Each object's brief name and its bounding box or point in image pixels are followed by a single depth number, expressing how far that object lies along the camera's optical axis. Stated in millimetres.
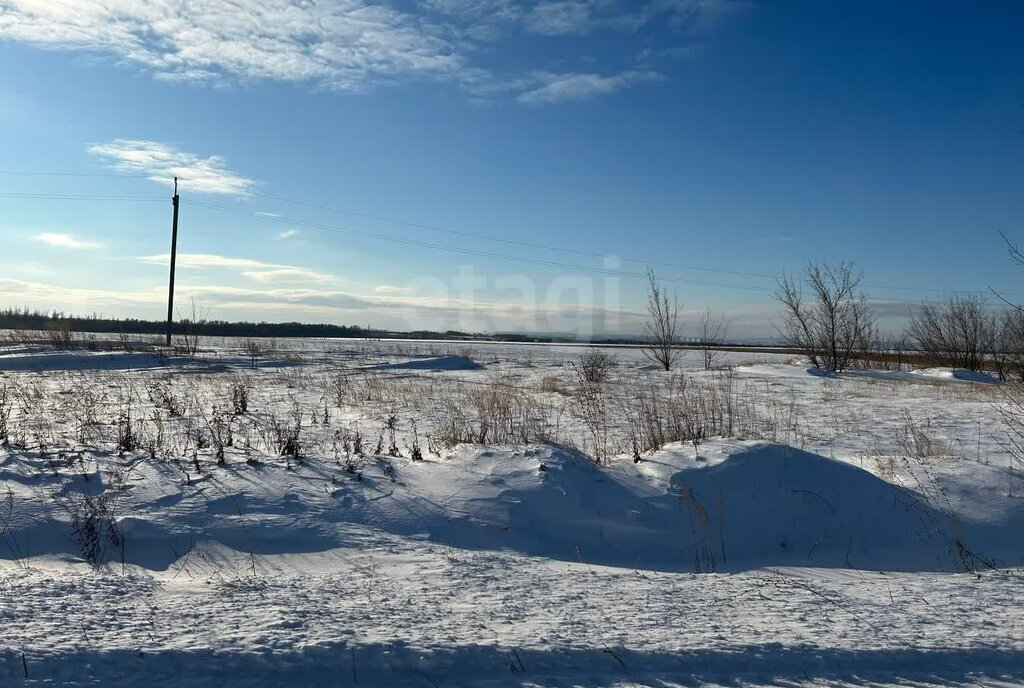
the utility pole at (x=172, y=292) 31281
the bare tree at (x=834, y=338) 27703
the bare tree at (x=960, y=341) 29016
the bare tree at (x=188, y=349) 25828
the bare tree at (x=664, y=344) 26797
